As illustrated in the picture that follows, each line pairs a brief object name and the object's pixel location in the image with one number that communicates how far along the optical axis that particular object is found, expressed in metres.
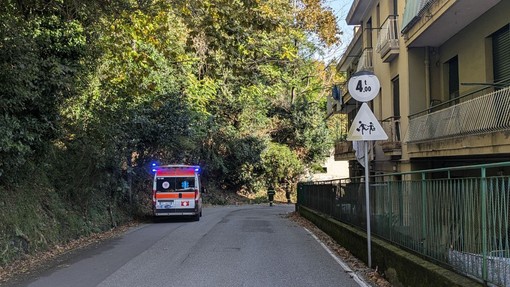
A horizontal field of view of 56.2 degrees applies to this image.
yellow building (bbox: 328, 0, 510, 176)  11.99
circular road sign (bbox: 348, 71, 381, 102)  9.00
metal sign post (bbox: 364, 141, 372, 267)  9.01
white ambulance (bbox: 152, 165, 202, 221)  21.31
